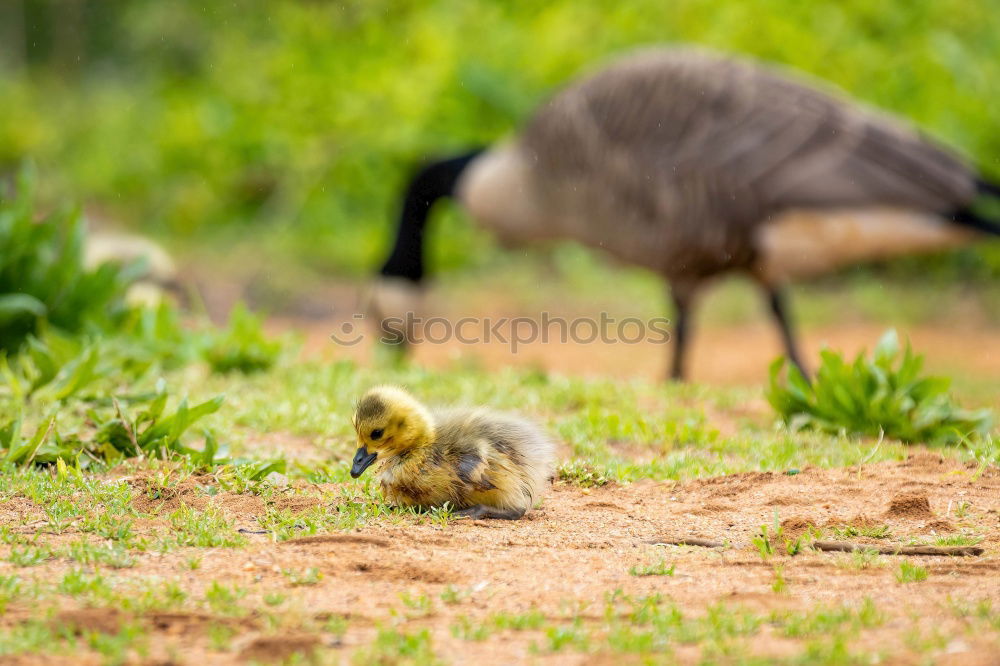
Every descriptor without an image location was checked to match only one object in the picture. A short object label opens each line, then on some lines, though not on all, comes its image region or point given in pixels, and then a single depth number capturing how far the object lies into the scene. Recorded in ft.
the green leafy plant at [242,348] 41.96
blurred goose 50.42
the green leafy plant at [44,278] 39.86
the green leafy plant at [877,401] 33.37
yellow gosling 23.71
